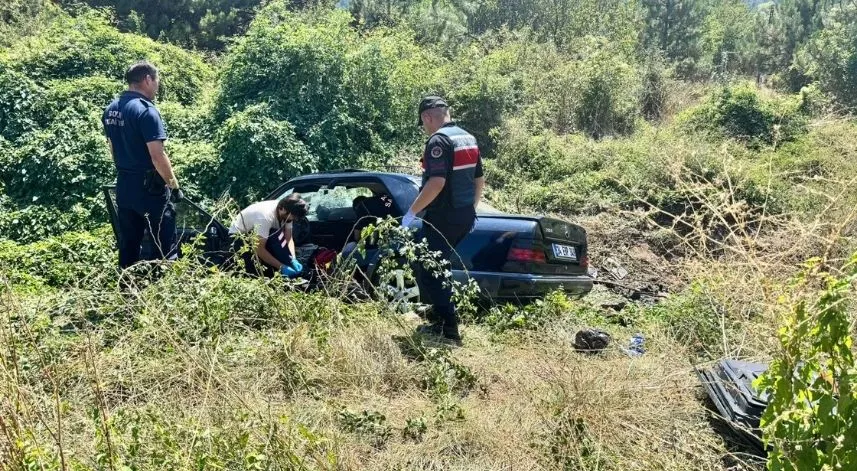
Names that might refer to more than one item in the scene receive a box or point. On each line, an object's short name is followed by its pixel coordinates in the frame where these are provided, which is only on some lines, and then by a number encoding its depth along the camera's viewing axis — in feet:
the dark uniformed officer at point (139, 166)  16.76
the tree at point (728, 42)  97.19
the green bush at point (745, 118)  49.88
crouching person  17.61
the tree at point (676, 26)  97.55
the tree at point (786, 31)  96.58
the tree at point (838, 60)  60.95
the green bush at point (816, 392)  6.37
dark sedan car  17.34
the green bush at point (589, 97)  54.34
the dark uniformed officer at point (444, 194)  15.56
